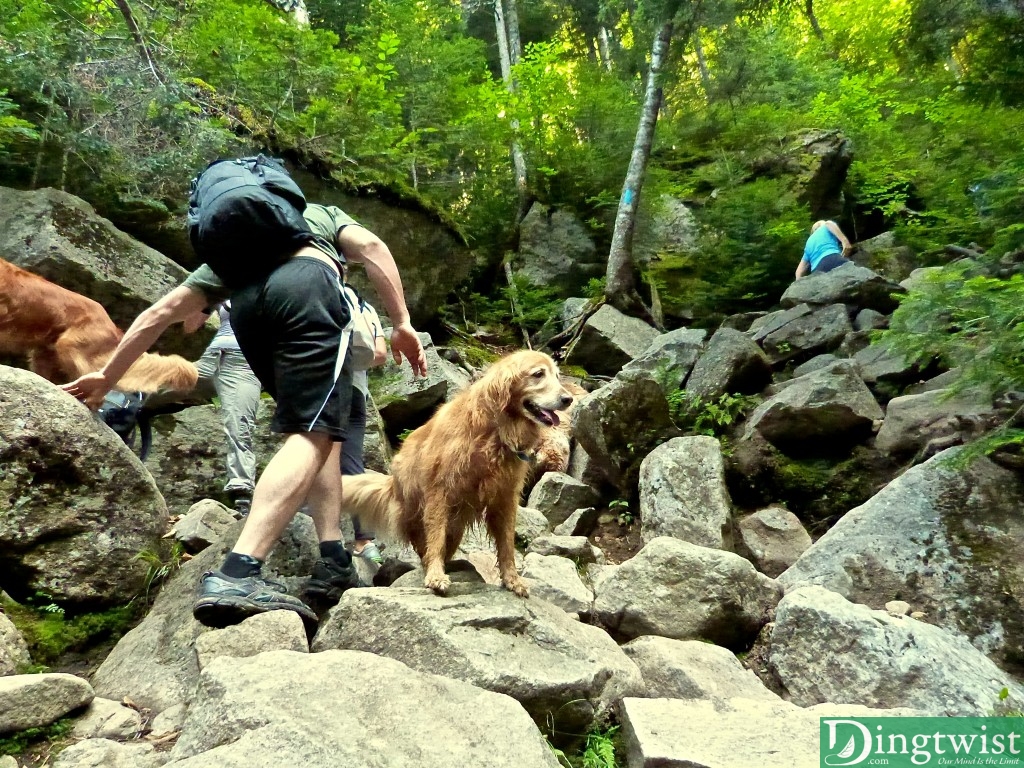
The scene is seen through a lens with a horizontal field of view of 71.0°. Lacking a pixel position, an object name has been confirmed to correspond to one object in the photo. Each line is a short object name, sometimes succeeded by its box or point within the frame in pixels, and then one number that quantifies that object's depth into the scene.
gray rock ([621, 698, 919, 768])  2.43
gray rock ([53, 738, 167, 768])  2.33
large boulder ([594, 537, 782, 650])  4.14
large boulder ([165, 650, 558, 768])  2.03
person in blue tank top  10.27
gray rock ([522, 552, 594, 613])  4.27
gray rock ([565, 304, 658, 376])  10.94
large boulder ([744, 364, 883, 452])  6.57
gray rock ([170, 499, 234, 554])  4.46
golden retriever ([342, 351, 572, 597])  3.79
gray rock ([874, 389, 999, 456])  5.46
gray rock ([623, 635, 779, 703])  3.29
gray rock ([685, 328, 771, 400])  7.77
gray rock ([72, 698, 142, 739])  2.60
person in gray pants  5.56
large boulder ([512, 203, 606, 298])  13.62
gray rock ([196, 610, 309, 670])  2.80
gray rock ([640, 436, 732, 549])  6.07
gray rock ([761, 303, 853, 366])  8.67
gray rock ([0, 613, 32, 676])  2.89
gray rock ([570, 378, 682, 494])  7.36
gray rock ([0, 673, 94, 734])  2.40
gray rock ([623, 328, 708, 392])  8.05
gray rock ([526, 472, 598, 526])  7.04
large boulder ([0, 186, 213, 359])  7.06
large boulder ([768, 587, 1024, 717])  3.22
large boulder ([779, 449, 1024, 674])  4.26
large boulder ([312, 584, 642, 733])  2.87
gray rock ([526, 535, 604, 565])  5.44
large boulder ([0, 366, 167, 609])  3.47
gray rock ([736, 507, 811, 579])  5.91
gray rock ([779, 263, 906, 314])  9.16
